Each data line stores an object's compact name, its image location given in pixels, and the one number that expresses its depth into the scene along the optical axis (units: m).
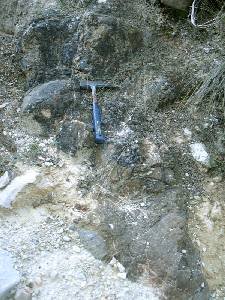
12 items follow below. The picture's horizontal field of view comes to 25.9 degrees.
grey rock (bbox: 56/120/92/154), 2.84
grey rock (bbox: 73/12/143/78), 3.10
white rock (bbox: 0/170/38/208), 2.60
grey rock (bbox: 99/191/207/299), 2.49
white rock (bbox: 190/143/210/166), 2.83
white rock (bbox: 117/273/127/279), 2.46
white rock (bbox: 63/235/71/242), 2.54
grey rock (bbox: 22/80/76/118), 2.95
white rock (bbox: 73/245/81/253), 2.51
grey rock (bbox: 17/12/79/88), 3.10
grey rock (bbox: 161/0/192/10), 3.24
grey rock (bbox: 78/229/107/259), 2.51
